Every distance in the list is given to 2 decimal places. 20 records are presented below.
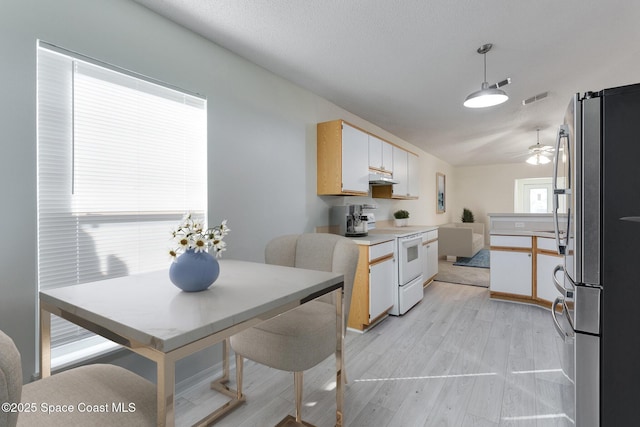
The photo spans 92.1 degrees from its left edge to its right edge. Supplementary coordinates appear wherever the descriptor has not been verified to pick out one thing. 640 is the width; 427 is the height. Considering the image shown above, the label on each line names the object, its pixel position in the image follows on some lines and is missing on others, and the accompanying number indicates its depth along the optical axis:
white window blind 1.49
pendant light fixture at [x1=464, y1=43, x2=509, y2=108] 2.59
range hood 3.62
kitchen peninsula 3.43
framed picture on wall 7.35
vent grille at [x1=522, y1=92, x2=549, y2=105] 3.59
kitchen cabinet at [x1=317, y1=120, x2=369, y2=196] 3.07
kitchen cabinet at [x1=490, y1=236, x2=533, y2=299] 3.61
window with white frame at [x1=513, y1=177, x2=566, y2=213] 8.18
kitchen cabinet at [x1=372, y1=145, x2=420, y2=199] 4.29
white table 0.82
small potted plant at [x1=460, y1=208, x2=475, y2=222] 8.38
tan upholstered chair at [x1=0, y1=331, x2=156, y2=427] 0.85
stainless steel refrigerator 1.29
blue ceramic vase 1.20
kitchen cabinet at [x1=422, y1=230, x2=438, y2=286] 4.09
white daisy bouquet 1.24
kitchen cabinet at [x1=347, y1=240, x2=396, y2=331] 2.88
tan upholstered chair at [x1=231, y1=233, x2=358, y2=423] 1.44
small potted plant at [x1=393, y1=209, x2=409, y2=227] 4.88
